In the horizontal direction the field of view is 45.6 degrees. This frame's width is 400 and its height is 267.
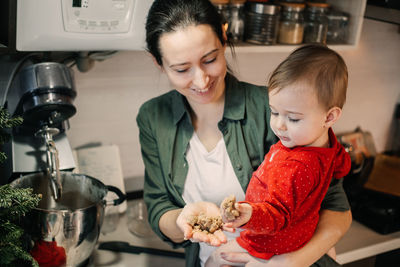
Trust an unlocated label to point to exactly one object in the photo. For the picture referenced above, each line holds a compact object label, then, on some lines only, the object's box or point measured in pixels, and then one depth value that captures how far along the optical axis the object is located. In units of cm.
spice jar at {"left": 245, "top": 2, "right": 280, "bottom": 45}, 159
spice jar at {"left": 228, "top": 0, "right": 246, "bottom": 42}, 160
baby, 103
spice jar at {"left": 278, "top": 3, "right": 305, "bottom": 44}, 166
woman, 119
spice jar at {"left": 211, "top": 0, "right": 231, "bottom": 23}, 155
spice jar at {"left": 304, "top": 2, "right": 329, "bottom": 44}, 169
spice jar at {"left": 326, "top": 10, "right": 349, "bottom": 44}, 173
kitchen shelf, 163
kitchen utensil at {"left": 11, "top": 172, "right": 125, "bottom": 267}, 126
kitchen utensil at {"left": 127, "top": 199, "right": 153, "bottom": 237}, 170
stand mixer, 129
